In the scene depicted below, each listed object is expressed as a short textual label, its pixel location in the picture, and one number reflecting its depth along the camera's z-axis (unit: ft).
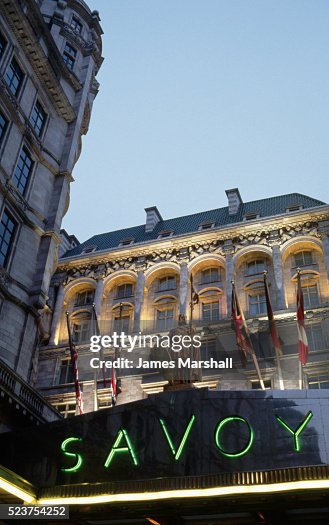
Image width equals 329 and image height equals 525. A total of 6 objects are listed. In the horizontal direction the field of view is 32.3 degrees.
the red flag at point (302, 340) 93.50
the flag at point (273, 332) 100.17
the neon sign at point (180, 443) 57.16
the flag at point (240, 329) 98.43
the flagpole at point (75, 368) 100.73
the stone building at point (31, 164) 89.61
